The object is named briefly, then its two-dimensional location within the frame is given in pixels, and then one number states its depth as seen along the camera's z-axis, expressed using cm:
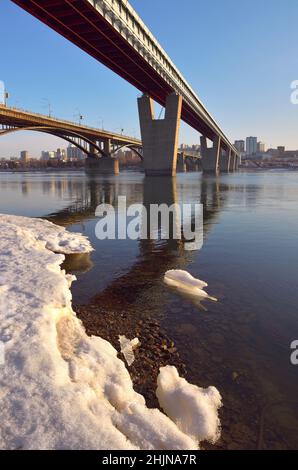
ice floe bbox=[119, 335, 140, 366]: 461
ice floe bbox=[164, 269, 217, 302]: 714
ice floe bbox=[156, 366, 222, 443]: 341
